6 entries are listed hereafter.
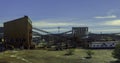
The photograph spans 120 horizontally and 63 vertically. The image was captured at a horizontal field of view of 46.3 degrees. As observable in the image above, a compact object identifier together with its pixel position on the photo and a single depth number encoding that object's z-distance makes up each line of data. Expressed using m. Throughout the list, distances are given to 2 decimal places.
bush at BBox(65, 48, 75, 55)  36.03
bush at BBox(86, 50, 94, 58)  33.76
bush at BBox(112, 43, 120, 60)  30.70
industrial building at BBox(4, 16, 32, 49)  47.07
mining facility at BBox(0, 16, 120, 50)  47.03
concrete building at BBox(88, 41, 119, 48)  47.74
